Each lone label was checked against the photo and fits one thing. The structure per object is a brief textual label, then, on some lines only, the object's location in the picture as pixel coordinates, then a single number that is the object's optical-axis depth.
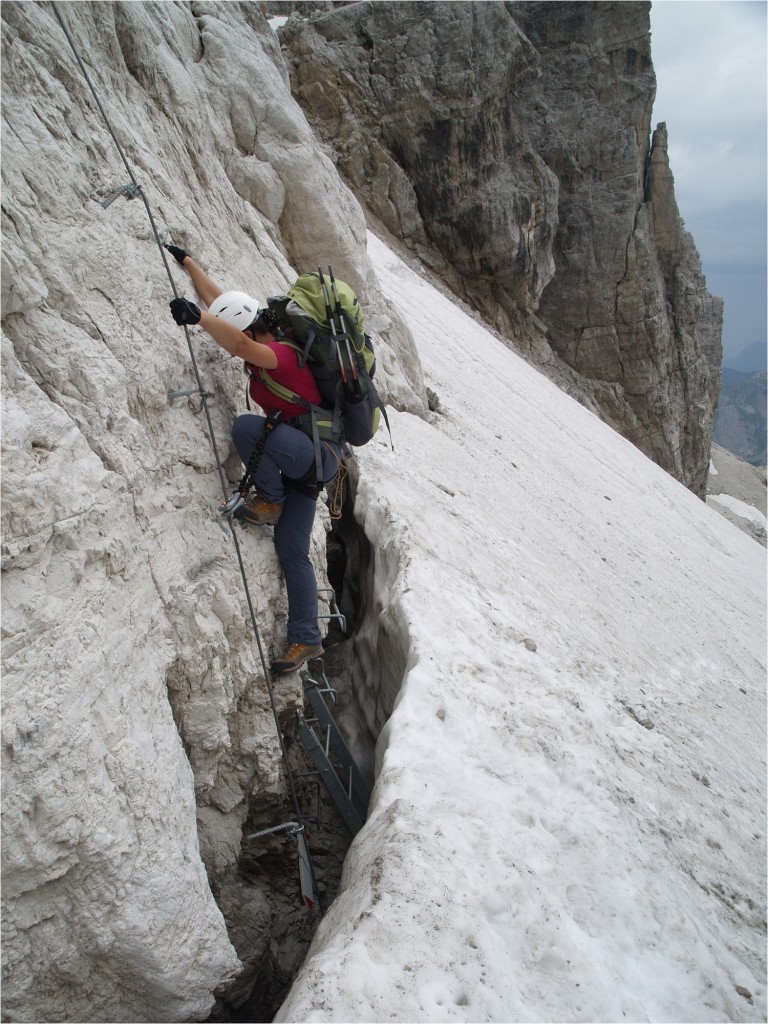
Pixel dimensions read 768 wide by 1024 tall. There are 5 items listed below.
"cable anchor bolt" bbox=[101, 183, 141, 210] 3.73
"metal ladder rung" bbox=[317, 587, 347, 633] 4.77
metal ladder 4.19
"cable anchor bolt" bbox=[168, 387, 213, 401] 3.89
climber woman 3.98
